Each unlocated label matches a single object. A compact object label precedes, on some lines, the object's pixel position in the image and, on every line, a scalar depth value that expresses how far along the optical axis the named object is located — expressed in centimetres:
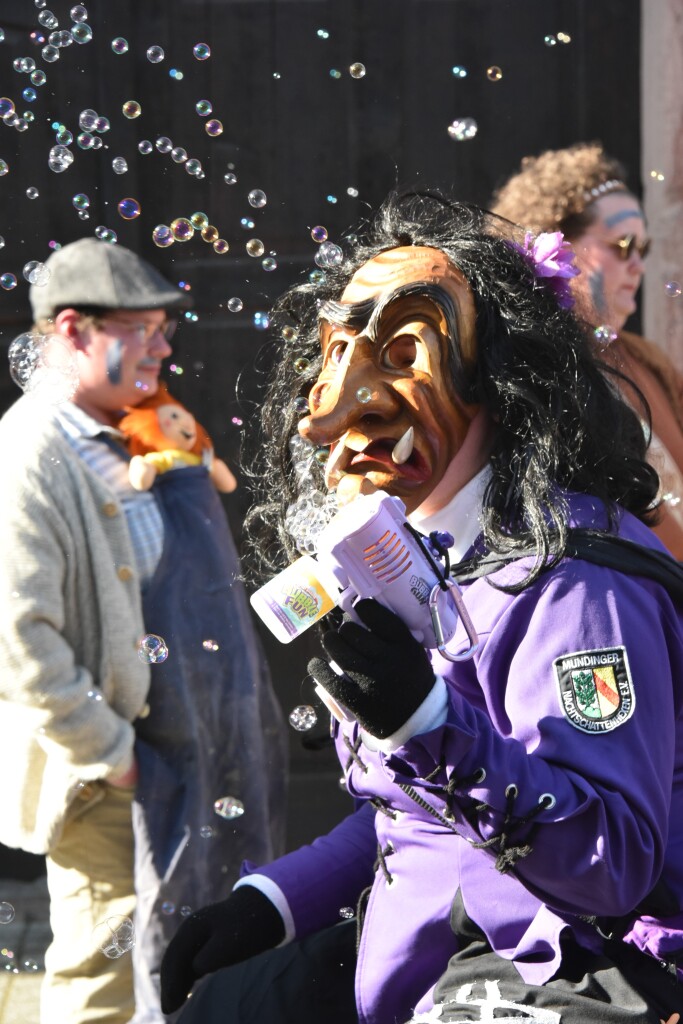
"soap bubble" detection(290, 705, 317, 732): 441
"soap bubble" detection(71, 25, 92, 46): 575
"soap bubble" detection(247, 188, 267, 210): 614
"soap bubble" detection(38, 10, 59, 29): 592
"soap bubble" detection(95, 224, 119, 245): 610
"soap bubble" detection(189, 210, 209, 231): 616
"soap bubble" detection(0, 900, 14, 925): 478
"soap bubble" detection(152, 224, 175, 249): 540
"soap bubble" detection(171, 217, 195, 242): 566
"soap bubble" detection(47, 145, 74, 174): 579
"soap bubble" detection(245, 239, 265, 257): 606
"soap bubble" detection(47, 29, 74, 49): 609
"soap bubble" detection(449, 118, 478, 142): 558
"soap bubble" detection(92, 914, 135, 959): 464
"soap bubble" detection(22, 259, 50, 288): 535
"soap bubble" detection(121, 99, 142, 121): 612
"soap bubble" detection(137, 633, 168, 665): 460
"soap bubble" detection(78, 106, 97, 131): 596
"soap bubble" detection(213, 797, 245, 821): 494
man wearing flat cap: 475
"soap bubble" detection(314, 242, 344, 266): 374
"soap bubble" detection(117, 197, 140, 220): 584
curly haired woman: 549
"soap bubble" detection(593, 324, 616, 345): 376
